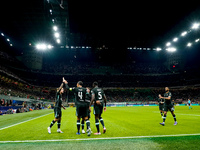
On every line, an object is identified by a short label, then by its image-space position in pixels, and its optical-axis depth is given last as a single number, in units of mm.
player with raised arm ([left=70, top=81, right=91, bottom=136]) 5551
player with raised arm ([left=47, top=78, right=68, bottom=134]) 6144
